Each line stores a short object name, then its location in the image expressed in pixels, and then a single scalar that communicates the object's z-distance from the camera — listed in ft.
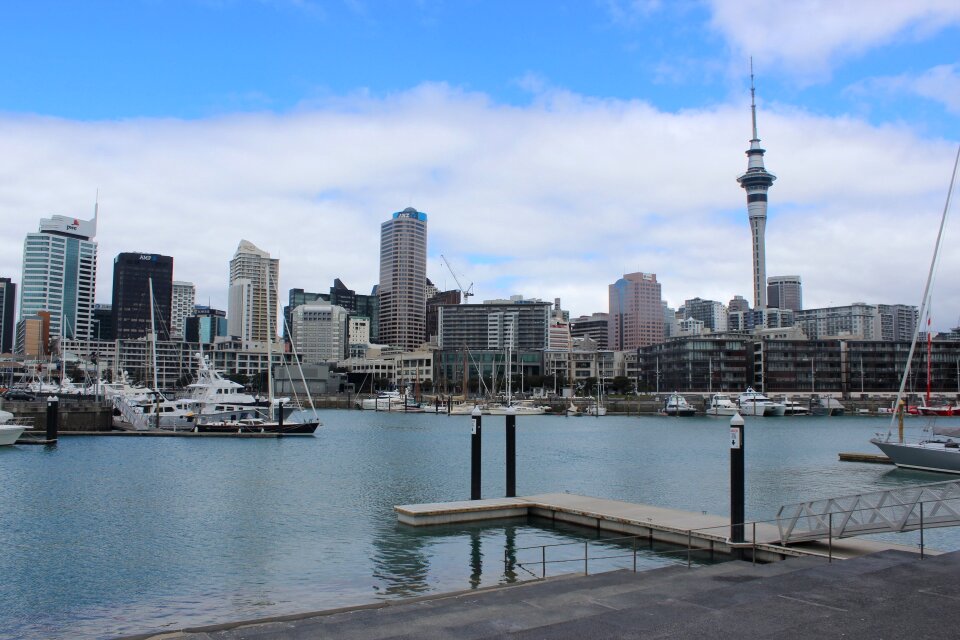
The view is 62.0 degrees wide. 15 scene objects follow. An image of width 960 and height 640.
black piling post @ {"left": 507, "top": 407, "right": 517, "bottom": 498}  117.39
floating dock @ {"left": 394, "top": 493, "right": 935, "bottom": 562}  75.20
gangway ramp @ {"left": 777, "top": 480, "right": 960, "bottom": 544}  70.18
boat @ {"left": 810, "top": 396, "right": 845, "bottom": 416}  568.41
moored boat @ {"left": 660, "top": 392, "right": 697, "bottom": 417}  525.75
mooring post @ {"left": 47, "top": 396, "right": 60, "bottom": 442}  234.38
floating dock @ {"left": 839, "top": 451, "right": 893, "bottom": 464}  198.39
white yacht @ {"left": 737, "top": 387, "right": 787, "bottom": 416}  525.75
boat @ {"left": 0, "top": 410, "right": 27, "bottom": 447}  221.05
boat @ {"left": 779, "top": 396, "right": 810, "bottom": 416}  543.39
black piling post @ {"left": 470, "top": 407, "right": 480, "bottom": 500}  113.39
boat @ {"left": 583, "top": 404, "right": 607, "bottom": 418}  526.16
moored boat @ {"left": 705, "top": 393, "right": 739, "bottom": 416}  535.60
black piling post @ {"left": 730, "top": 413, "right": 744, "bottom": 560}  78.38
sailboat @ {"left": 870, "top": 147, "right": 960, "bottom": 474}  172.45
